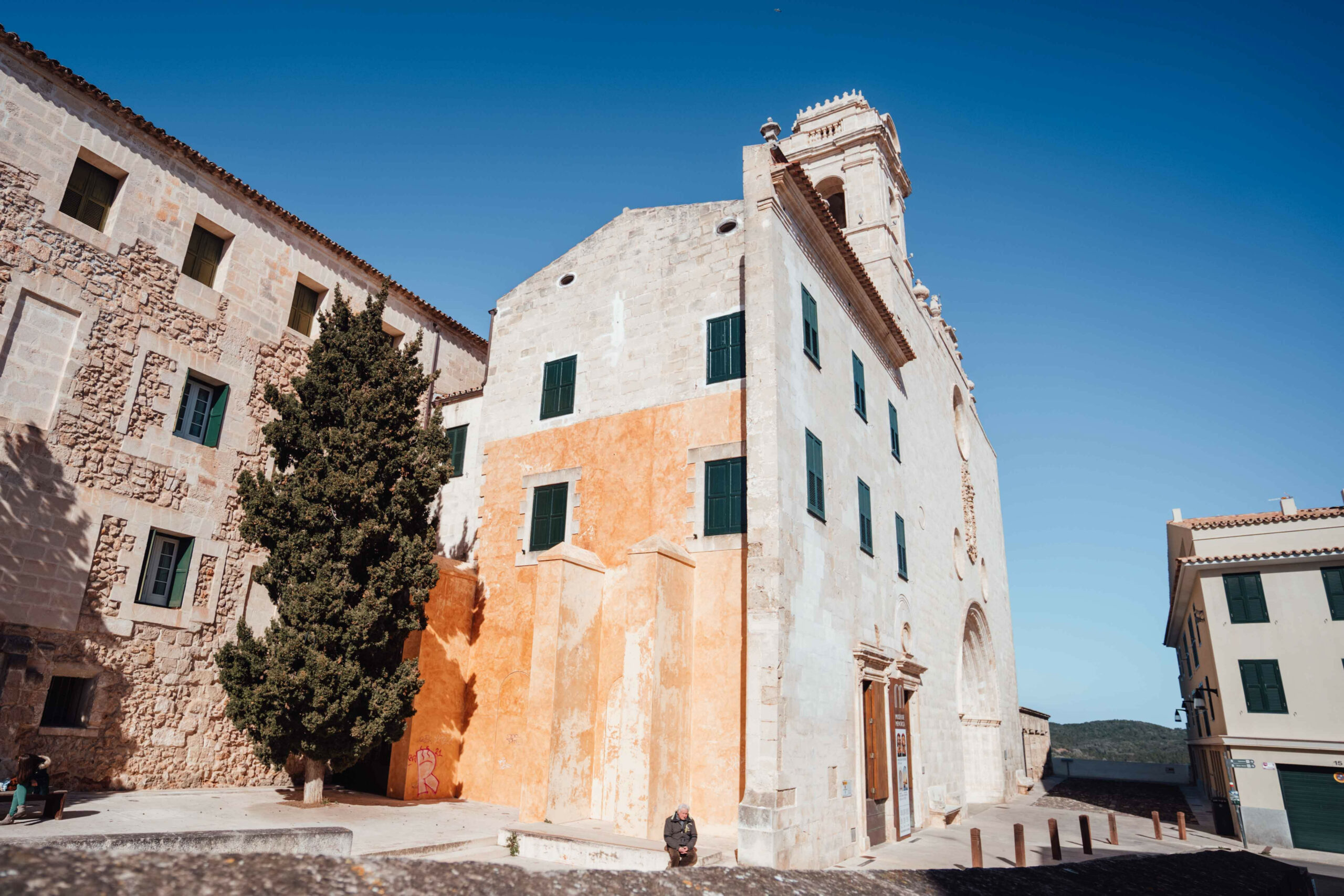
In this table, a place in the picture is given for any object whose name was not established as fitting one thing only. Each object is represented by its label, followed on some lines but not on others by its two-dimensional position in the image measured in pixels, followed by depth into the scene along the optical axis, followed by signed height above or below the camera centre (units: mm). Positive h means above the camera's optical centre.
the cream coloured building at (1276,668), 20359 +1945
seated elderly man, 9578 -1468
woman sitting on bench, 9562 -1043
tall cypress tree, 12320 +2597
